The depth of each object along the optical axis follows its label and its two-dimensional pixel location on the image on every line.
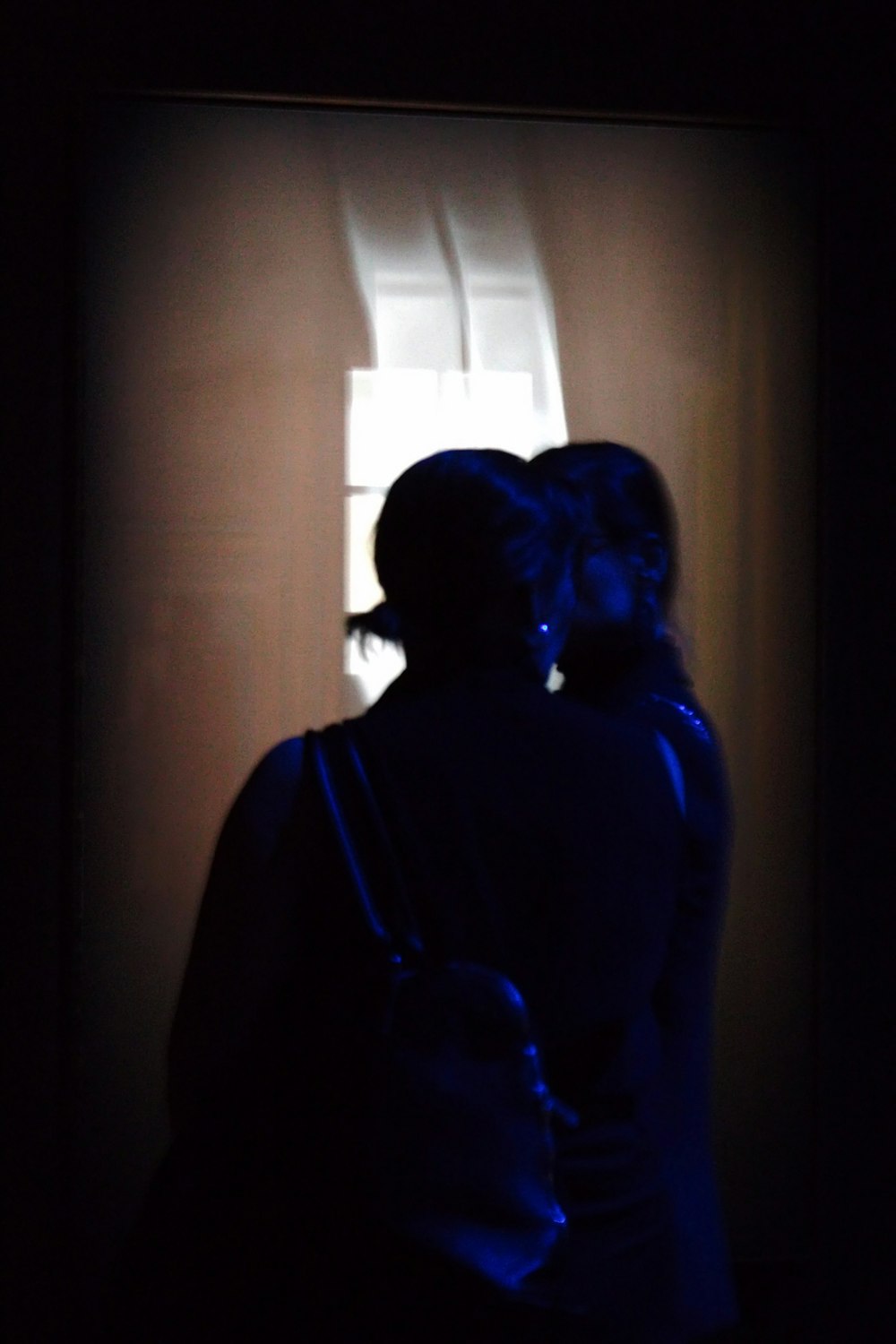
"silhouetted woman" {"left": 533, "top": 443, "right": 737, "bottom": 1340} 3.88
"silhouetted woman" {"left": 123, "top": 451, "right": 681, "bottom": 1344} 3.39
